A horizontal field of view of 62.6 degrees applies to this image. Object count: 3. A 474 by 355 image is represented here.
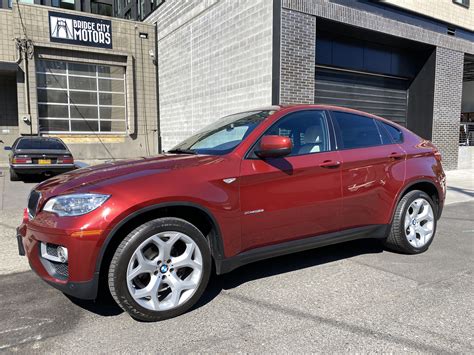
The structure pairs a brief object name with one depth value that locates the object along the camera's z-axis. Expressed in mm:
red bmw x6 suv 2838
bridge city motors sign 17812
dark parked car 10930
